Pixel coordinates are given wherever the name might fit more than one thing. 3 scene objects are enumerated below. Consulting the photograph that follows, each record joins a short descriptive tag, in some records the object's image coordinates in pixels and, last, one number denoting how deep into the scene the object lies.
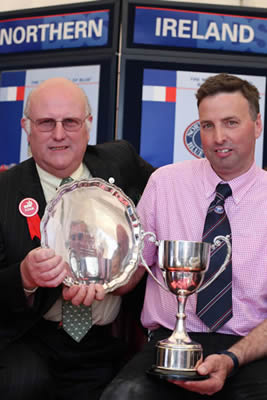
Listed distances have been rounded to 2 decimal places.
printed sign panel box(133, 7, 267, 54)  3.65
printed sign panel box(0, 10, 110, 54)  3.66
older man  2.09
